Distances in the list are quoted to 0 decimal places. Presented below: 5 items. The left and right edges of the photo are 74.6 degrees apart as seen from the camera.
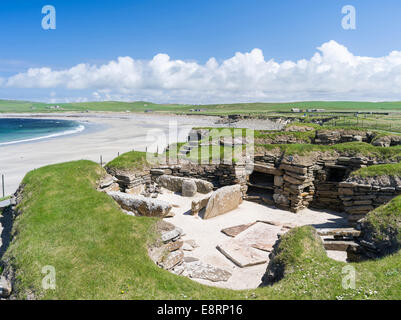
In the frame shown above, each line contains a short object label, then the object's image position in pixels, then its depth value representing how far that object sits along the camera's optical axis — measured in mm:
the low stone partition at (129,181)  15844
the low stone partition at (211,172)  16625
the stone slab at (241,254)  9953
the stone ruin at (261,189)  10578
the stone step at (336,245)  9875
